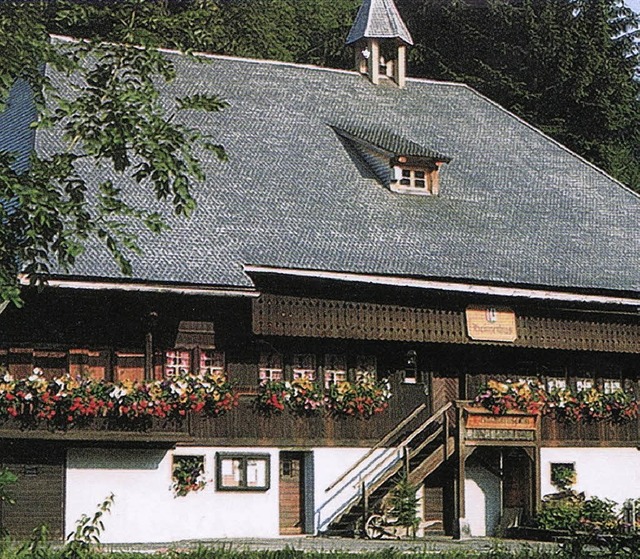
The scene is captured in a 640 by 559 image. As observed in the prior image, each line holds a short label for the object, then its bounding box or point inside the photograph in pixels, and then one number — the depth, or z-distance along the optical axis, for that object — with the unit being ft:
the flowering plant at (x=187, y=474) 91.40
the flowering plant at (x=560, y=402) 100.83
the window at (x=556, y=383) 107.86
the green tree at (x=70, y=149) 49.47
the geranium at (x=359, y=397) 97.14
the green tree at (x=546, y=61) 161.07
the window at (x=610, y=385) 110.32
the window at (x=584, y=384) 109.29
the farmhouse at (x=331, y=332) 89.51
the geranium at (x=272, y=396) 94.53
